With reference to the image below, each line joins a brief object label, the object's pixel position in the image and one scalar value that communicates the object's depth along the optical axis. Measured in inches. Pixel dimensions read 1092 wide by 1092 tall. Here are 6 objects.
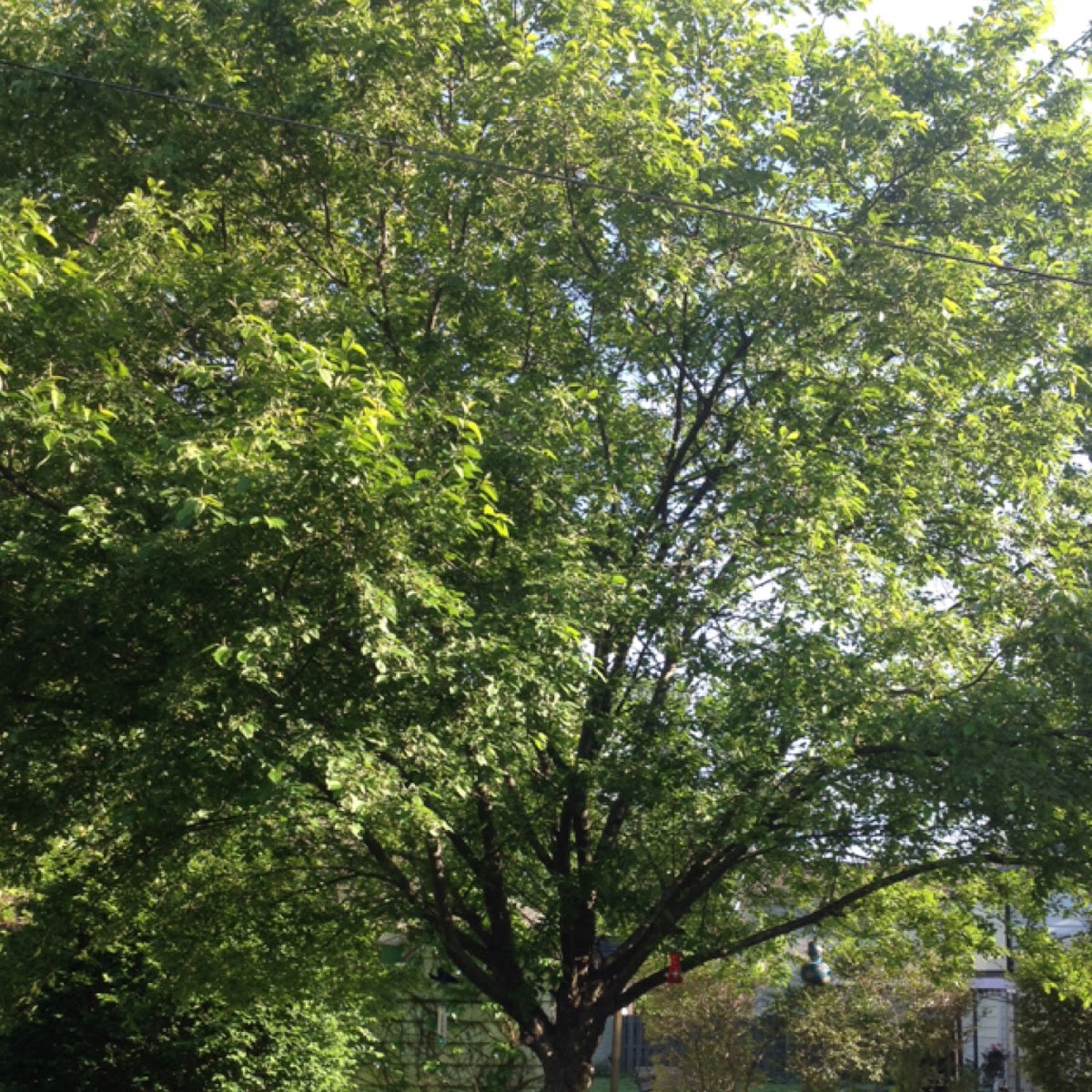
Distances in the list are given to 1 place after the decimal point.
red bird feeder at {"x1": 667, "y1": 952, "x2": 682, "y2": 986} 382.6
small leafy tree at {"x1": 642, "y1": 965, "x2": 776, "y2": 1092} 754.2
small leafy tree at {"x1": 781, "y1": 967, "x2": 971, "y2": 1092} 754.8
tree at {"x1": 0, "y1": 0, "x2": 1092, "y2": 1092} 241.1
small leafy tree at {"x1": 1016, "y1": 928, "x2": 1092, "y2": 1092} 738.2
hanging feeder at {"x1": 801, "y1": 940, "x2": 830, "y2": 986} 560.7
